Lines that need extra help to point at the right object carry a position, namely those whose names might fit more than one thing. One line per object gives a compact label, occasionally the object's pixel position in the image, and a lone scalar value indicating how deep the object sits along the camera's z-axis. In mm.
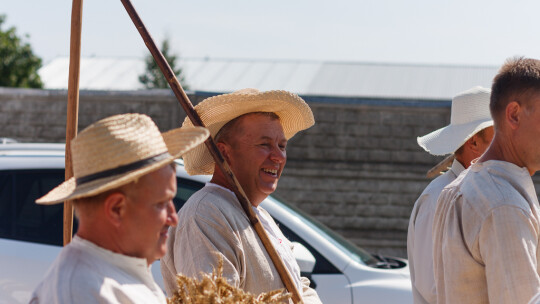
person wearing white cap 3348
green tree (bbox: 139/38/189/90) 45031
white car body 4512
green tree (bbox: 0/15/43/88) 32250
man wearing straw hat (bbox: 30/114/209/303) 1745
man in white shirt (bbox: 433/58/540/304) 2443
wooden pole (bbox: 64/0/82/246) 2510
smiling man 2574
